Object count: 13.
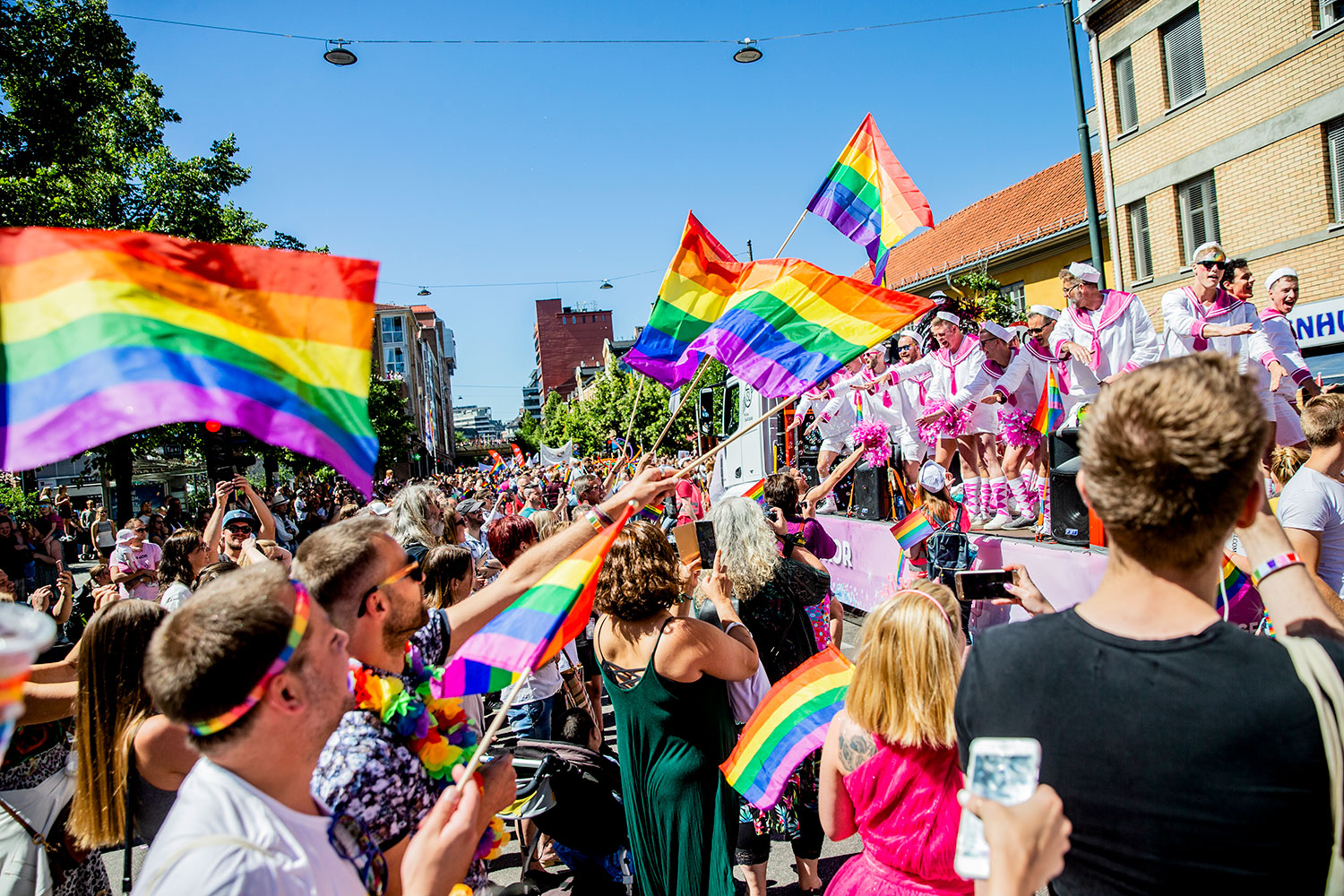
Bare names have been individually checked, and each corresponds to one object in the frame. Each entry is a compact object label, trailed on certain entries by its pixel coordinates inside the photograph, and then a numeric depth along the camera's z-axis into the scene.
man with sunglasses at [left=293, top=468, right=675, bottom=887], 2.07
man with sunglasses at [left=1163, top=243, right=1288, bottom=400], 6.20
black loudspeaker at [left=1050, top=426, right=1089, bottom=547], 6.04
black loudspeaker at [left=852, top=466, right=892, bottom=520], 9.57
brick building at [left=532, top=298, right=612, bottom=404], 114.56
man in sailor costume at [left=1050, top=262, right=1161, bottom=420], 6.49
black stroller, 3.35
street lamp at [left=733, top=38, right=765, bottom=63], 13.88
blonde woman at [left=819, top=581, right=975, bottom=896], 2.35
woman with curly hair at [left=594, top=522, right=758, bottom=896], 3.15
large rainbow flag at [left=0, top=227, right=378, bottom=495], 1.95
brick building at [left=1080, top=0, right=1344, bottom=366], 14.13
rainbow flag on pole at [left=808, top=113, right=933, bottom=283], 5.53
